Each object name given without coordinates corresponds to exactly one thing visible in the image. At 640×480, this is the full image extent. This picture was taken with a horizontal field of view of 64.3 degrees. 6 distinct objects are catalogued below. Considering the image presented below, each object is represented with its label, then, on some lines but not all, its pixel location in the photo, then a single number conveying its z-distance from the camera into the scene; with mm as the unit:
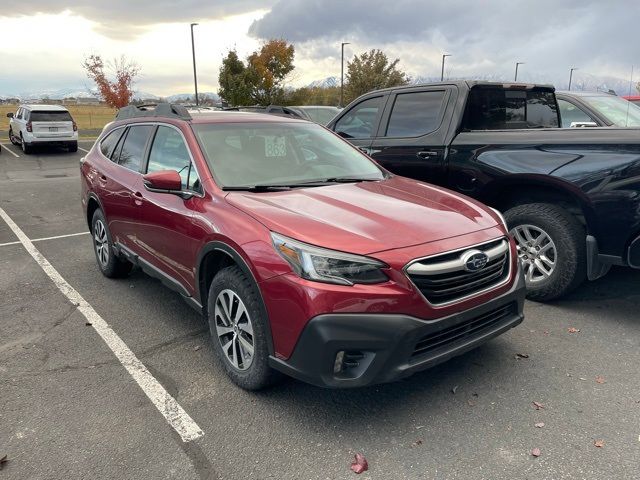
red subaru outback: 2590
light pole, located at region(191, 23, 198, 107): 27453
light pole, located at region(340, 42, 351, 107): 33938
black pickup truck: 3750
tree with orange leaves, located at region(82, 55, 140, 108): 32656
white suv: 19281
